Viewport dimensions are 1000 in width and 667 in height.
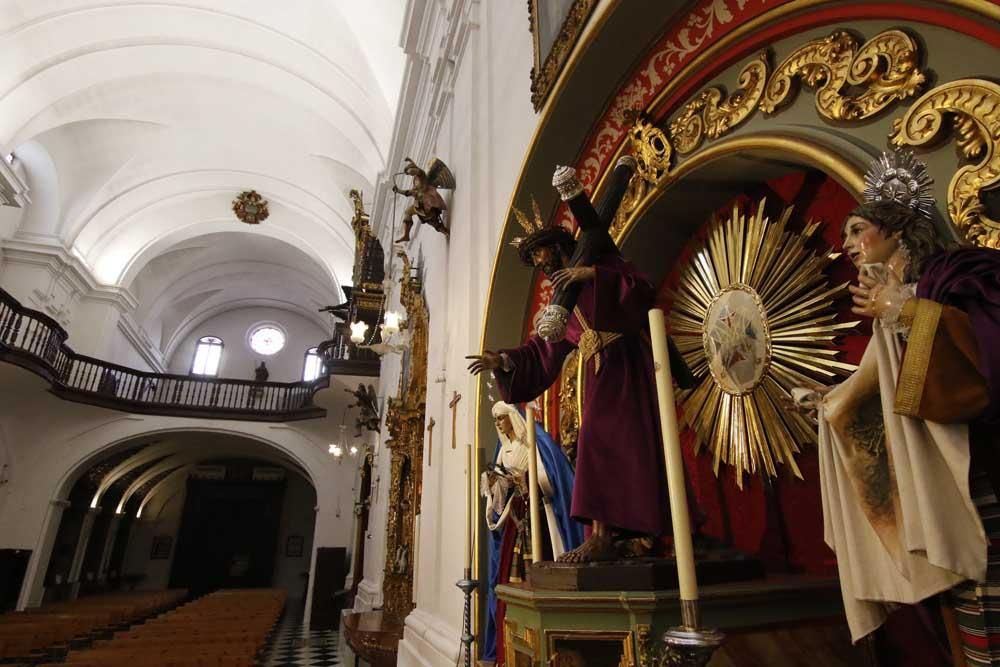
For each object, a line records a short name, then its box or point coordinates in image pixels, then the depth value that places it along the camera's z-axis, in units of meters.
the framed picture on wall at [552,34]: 2.62
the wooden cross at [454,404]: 3.86
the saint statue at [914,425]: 0.86
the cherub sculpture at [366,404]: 10.24
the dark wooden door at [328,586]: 12.16
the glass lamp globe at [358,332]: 7.95
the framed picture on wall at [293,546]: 19.30
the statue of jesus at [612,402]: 1.54
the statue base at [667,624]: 1.26
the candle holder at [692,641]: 0.91
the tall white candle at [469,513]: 2.17
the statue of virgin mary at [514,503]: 2.43
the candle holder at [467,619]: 2.04
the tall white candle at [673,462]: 1.04
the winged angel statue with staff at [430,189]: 4.87
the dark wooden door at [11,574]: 11.14
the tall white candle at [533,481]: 1.80
